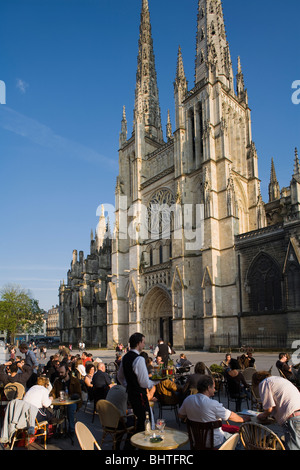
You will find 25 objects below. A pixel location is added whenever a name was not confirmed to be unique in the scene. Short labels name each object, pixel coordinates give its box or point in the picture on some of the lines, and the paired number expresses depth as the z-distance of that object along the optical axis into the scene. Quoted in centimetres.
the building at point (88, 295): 3934
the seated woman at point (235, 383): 715
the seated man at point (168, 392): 679
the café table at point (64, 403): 607
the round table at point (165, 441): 376
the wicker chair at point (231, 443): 331
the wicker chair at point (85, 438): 356
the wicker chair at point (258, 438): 331
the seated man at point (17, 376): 770
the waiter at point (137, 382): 444
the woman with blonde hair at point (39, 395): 547
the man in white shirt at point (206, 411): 385
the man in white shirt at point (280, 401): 400
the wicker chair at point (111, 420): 493
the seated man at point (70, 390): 635
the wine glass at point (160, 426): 405
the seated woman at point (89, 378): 813
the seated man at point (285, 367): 761
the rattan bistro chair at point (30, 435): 521
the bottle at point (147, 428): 406
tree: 5219
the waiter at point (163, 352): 1035
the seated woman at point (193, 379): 644
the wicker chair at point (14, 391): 662
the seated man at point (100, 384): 693
